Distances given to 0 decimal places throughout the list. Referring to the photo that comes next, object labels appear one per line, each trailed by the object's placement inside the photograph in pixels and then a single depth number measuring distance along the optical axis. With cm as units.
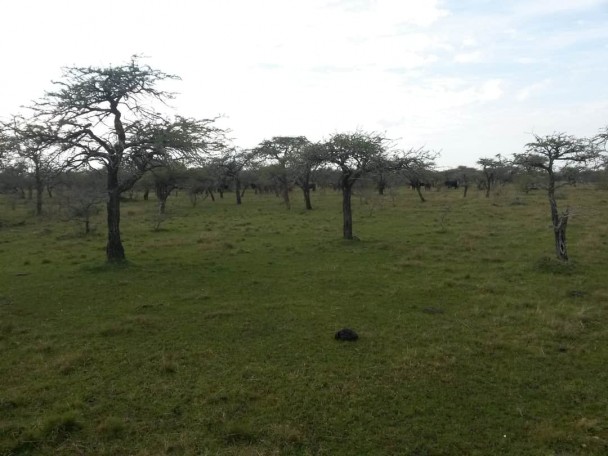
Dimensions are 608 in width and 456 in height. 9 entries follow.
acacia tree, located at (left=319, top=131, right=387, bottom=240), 2222
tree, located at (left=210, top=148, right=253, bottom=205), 5458
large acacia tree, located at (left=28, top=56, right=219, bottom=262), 1659
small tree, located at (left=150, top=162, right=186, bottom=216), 4422
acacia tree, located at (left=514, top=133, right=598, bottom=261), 1929
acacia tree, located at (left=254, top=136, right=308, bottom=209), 4881
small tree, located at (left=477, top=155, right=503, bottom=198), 5523
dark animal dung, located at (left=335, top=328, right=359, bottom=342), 997
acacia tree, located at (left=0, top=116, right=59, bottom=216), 1625
